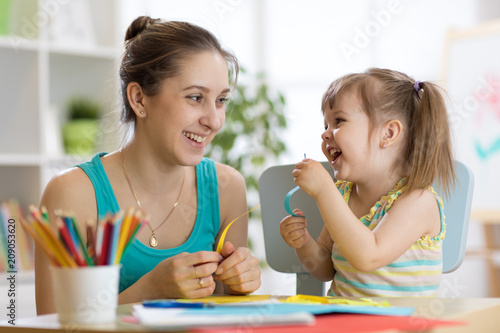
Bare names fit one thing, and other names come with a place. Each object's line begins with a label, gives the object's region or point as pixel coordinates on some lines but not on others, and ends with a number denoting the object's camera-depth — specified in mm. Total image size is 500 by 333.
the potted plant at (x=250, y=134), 4861
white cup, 1664
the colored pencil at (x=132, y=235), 1707
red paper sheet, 1570
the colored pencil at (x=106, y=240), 1668
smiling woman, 2285
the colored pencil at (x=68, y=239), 1659
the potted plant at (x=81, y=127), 4629
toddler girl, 2028
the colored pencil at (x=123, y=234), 1695
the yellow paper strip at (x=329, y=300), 1777
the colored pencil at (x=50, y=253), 1675
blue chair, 2335
